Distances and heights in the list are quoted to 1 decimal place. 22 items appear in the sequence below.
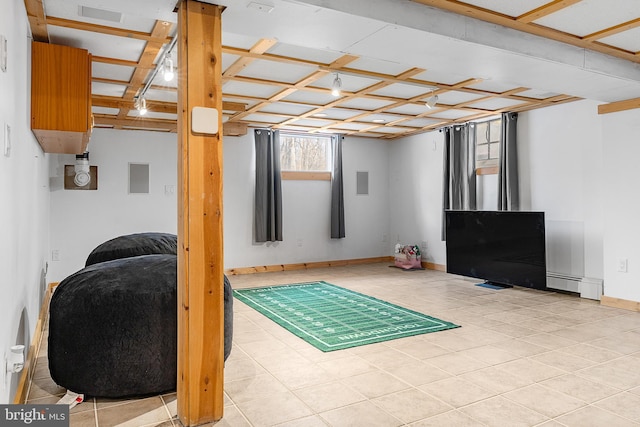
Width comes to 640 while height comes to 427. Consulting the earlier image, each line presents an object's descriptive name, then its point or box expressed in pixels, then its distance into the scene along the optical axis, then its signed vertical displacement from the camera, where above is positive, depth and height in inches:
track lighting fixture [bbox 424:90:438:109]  202.7 +49.2
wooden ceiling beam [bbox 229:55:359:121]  161.5 +53.6
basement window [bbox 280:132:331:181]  323.9 +38.7
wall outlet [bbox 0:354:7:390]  77.8 -28.9
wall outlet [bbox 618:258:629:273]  197.3 -26.2
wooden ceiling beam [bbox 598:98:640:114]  191.3 +44.0
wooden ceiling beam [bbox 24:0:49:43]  115.4 +53.1
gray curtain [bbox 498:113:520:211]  249.1 +23.3
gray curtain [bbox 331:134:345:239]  331.3 +9.0
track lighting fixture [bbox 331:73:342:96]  173.9 +48.9
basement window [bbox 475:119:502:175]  269.6 +37.2
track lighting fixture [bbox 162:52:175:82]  145.1 +46.4
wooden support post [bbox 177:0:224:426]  96.8 -3.2
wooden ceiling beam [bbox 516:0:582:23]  114.5 +52.4
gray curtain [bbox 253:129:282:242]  305.3 +14.2
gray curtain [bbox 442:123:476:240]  278.4 +24.5
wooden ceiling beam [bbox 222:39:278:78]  143.6 +53.3
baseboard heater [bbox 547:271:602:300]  213.9 -38.9
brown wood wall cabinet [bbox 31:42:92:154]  130.8 +35.8
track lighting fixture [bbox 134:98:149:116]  206.5 +49.0
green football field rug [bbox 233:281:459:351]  162.1 -45.6
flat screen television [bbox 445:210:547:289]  222.4 -21.4
